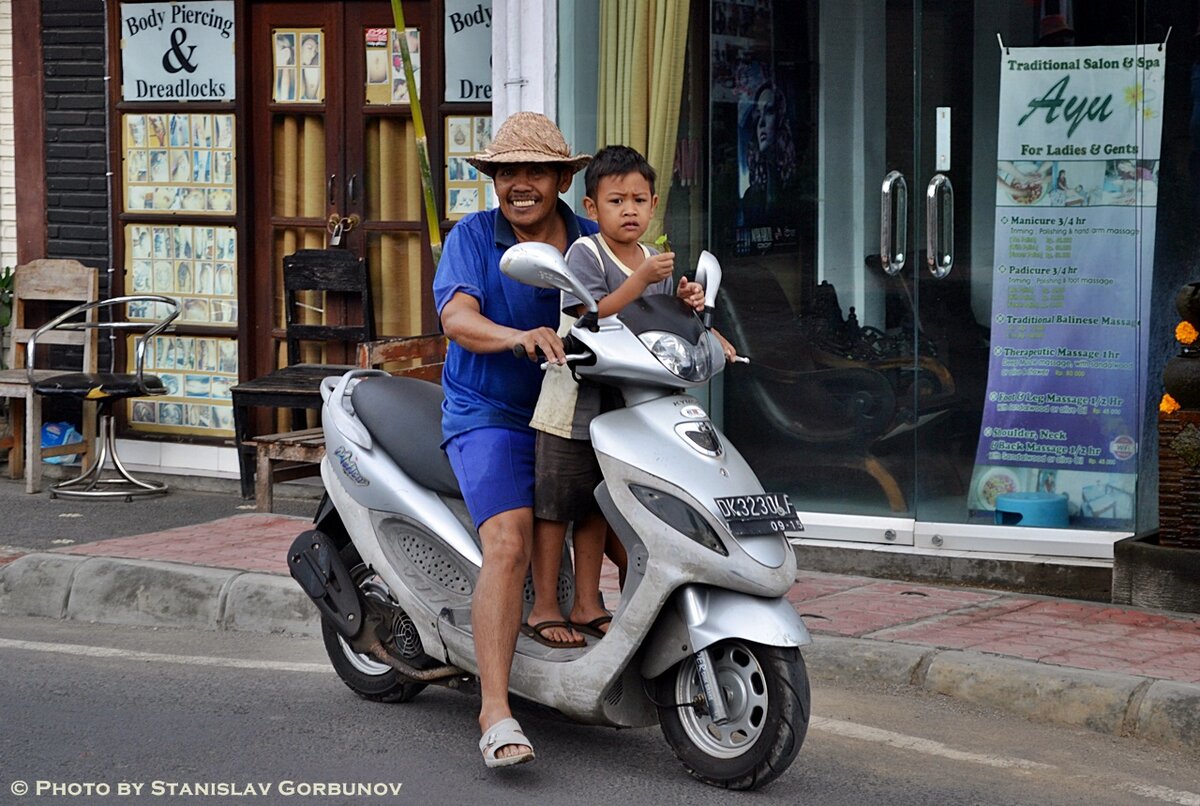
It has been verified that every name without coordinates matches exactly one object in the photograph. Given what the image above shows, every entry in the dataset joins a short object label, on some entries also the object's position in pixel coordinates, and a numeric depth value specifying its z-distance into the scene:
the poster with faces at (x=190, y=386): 20.22
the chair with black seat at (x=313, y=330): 18.53
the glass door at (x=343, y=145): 19.05
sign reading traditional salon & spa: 14.57
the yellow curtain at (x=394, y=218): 19.16
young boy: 8.97
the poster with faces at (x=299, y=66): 19.33
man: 9.13
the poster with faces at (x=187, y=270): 20.09
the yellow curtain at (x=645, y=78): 15.91
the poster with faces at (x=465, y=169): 18.67
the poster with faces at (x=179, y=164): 19.86
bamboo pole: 16.25
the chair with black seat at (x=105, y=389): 18.89
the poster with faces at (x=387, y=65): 18.84
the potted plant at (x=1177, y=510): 13.12
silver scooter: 8.47
